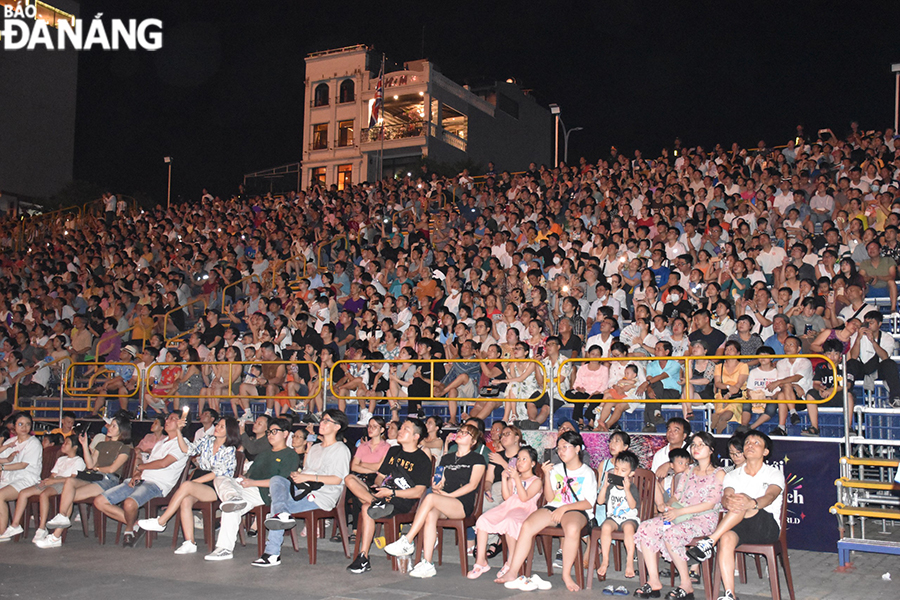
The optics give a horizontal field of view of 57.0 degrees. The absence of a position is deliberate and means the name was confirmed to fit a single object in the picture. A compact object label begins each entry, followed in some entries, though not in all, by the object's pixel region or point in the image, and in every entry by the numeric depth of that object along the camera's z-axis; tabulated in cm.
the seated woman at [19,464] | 952
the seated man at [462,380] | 1053
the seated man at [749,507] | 650
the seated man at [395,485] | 777
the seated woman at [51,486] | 932
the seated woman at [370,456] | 874
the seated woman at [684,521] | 675
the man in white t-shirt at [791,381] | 859
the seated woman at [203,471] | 868
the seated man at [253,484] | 830
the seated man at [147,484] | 908
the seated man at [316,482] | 792
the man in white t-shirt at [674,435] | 793
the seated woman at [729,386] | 889
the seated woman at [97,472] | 899
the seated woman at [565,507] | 704
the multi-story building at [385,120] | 4238
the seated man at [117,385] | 1279
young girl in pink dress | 750
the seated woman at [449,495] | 757
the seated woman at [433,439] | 893
